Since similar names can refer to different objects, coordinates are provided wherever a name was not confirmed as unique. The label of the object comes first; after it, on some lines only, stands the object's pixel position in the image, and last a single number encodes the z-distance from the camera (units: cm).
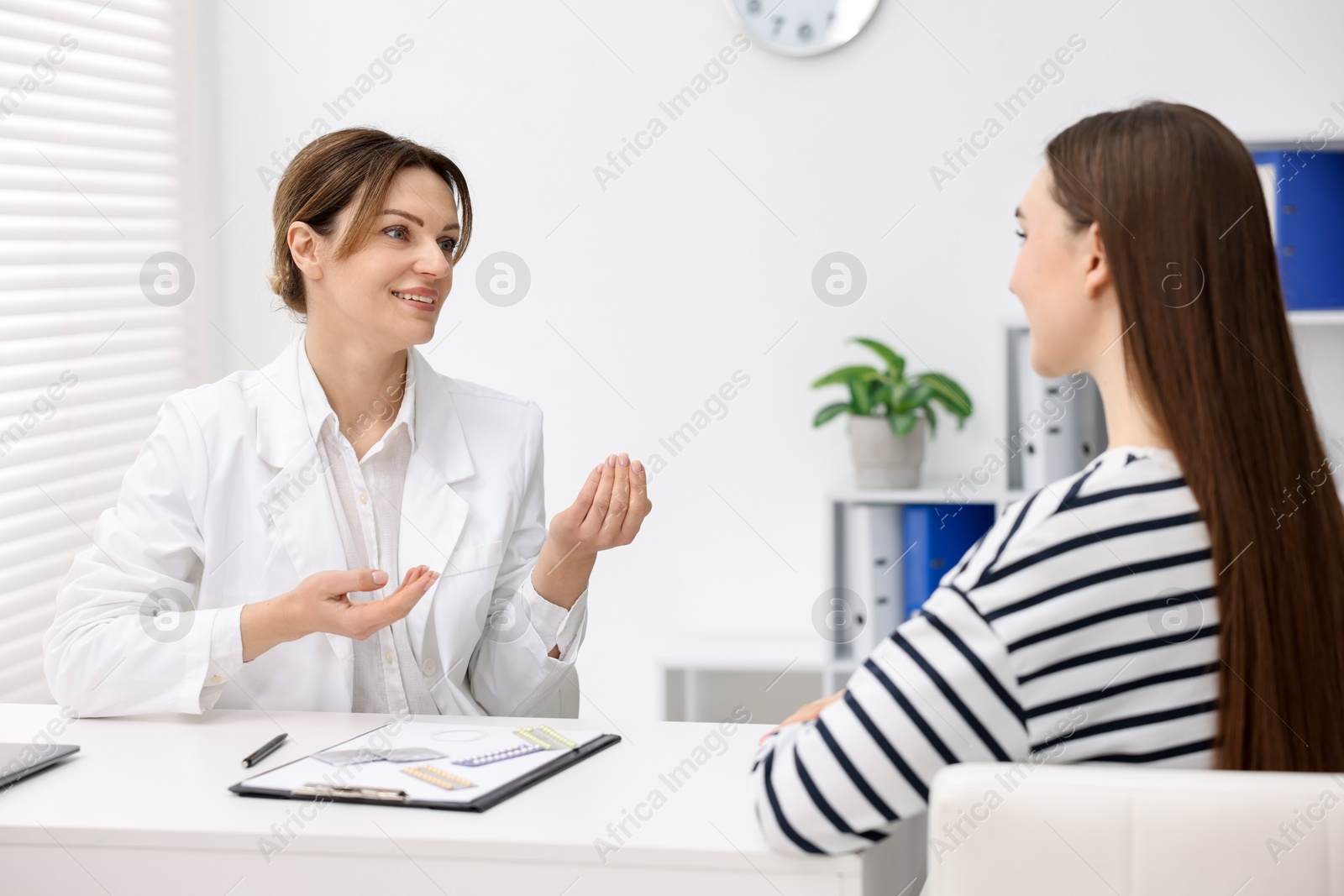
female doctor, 472
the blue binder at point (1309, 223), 546
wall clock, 579
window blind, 542
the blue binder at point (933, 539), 568
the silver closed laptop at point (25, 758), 442
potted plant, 572
